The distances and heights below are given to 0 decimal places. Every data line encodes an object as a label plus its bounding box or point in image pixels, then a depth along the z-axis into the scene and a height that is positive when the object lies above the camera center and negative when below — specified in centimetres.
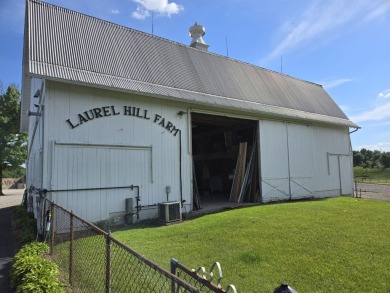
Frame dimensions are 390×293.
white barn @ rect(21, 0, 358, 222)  855 +203
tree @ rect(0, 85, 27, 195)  2594 +438
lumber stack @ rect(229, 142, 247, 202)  1421 -5
